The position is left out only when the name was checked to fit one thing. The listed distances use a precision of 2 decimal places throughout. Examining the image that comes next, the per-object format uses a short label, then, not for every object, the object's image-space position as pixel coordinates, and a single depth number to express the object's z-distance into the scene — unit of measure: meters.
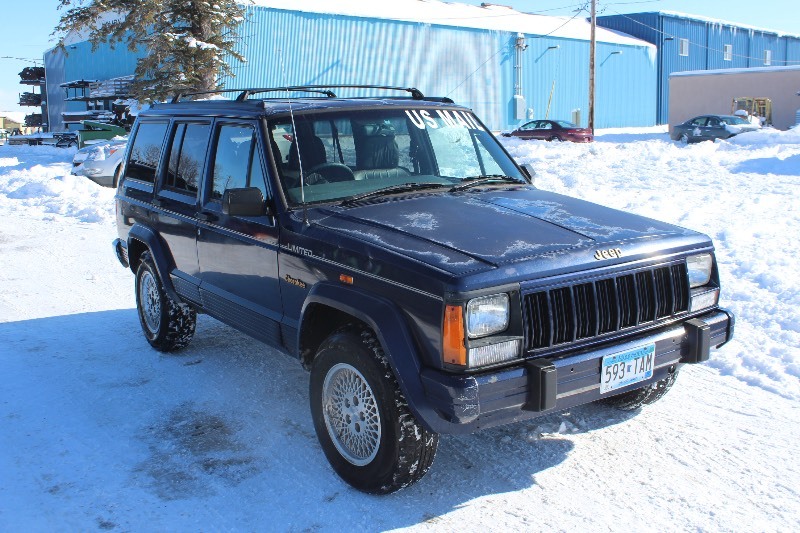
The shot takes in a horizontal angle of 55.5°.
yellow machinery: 38.78
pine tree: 21.33
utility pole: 37.03
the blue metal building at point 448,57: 34.53
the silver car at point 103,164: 17.17
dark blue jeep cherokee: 3.34
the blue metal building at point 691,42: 53.38
